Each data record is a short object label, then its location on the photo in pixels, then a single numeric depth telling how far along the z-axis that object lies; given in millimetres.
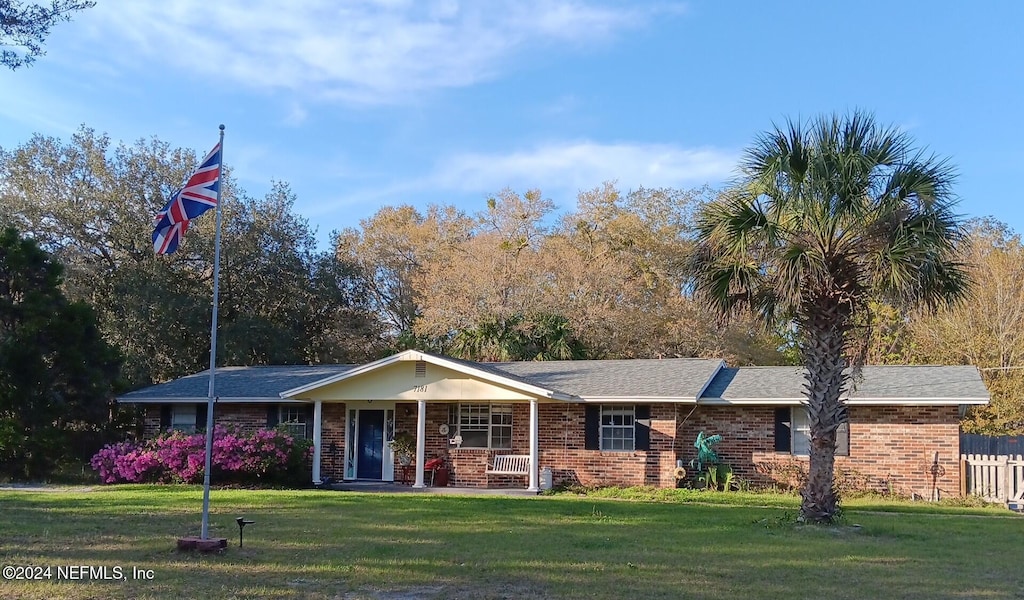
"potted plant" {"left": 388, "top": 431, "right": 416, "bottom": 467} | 24094
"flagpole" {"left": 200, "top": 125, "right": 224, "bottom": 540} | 11008
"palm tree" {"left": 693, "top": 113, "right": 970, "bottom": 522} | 14039
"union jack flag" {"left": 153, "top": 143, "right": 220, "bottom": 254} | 11703
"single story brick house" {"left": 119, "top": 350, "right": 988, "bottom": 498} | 21281
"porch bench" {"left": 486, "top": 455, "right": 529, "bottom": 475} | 23203
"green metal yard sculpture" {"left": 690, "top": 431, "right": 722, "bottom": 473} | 22031
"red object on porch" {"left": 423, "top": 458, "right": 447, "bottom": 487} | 23594
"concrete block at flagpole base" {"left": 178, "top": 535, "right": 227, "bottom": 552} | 10766
